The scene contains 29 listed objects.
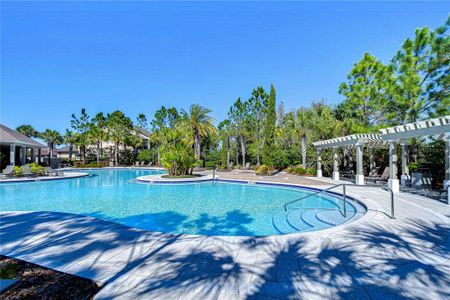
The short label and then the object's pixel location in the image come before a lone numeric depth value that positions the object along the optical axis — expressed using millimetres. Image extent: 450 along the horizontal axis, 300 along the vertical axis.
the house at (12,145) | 20797
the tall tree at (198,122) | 26844
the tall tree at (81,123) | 34406
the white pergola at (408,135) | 7366
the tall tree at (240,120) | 28078
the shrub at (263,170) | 19891
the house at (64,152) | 43588
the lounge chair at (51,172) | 18369
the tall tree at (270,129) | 23730
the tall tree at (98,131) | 32500
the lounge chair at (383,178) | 12502
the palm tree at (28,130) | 38716
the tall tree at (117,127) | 32781
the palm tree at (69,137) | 34562
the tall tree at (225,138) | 25438
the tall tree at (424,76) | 12141
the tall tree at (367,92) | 14719
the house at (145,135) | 39488
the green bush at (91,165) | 30669
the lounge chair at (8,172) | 16719
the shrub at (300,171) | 17973
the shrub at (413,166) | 12323
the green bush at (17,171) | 16781
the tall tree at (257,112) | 28609
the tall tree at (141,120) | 40094
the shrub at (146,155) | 34062
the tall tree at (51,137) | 36094
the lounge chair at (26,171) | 17039
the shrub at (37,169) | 17469
